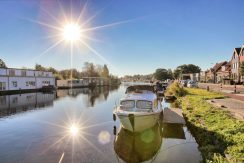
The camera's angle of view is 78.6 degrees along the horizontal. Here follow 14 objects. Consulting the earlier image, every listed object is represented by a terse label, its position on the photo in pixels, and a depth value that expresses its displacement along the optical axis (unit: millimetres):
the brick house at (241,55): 40499
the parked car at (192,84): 39506
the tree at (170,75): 109928
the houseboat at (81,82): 65153
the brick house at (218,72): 54069
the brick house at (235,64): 42590
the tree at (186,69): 105967
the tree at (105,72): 101389
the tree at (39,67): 84009
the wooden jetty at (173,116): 13303
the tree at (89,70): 90759
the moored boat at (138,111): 9363
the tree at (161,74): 105749
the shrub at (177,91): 27232
